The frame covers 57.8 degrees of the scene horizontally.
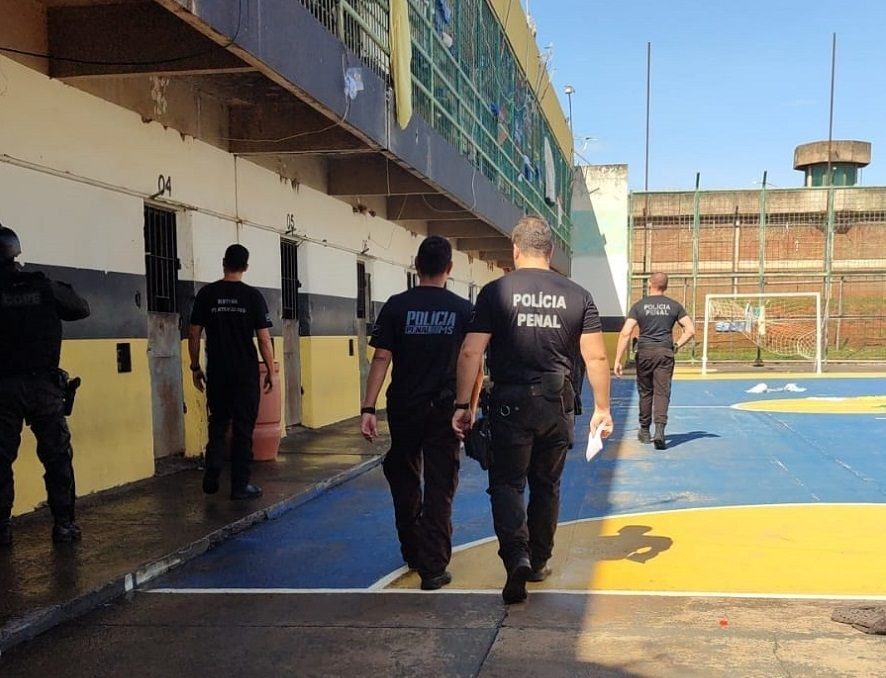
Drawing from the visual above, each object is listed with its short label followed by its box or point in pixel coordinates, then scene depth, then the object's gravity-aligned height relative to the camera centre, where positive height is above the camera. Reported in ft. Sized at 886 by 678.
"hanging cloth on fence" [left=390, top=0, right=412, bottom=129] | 27.96 +8.72
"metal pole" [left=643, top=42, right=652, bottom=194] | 110.32 +32.14
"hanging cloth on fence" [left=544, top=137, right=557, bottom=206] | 72.59 +11.14
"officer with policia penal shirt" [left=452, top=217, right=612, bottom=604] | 13.97 -1.34
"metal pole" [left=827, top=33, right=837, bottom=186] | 101.45 +30.64
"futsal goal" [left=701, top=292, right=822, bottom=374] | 80.33 -2.83
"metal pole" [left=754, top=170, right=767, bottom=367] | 82.99 +5.65
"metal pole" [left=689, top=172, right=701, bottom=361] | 84.56 +7.61
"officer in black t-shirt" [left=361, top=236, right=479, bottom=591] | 14.87 -1.86
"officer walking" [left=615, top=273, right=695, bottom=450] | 30.66 -1.56
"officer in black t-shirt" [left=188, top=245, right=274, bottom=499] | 20.67 -1.35
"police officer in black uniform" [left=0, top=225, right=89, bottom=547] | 15.80 -1.31
